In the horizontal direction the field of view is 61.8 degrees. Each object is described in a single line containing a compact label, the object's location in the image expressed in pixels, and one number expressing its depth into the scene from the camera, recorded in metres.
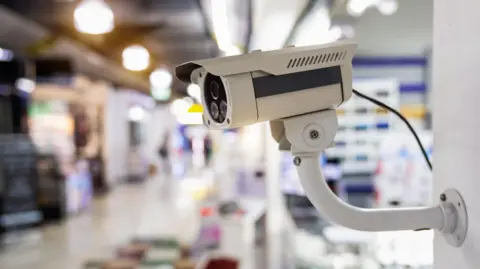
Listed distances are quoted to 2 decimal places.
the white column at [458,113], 0.76
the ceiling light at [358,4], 2.61
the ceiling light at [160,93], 11.93
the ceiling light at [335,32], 3.21
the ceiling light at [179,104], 11.91
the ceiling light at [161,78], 8.16
